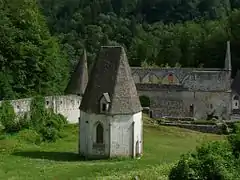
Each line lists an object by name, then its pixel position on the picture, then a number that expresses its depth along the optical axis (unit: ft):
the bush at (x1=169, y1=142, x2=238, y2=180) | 85.05
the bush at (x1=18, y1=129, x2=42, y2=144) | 132.36
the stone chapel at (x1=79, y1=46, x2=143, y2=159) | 119.75
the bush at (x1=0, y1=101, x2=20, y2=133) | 138.12
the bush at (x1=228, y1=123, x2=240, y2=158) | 96.09
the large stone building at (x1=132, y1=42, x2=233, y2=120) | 207.51
